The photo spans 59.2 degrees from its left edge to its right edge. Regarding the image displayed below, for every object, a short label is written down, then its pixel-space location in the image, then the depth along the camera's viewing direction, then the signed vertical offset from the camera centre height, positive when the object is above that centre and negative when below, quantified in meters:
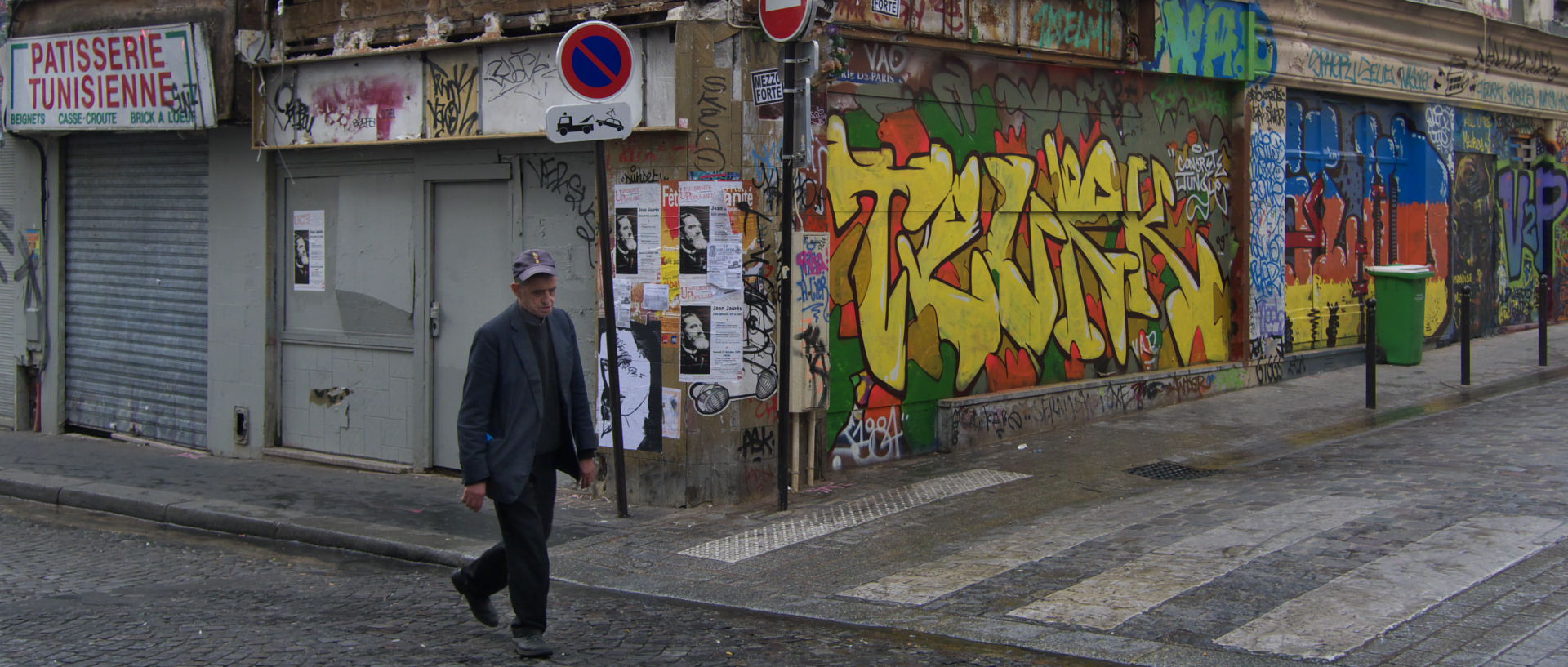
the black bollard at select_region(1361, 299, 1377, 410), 12.13 -0.22
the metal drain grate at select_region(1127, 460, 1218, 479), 9.92 -1.23
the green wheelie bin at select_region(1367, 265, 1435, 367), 14.02 -0.08
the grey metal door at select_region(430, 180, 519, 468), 10.53 +0.22
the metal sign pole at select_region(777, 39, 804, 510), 8.78 +0.40
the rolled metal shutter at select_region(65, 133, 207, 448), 12.68 +0.15
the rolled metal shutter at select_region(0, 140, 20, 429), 13.91 +0.16
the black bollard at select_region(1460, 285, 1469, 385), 13.09 -0.35
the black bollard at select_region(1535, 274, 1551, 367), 14.19 -0.22
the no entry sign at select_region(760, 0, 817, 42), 8.56 +1.79
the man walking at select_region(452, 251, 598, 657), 6.05 -0.60
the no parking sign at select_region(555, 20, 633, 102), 8.59 +1.50
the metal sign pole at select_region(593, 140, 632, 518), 8.96 -0.28
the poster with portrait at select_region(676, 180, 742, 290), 9.31 +0.48
